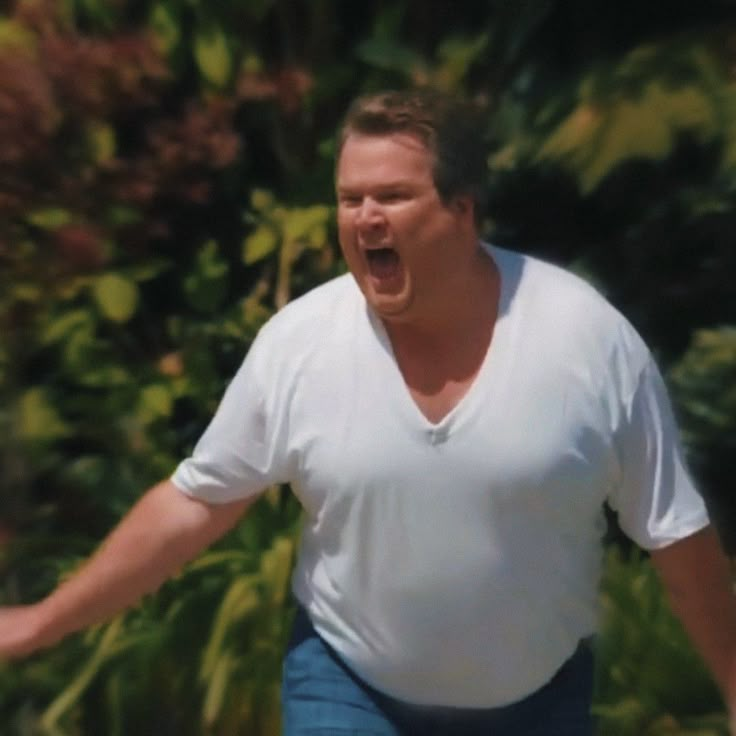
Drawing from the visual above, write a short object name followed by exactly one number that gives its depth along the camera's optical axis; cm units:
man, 572
